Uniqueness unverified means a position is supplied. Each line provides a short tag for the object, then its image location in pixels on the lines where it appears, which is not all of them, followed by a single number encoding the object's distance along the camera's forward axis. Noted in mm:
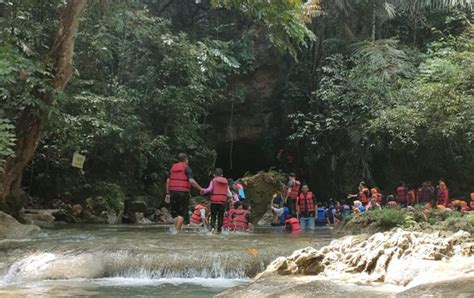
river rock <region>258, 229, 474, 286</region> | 6039
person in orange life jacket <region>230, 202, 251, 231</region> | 12812
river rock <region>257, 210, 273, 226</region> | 18353
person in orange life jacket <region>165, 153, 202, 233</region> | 11039
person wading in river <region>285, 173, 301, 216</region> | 15898
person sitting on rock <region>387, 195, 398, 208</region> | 14742
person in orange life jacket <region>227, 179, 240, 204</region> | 14539
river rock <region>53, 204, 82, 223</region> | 16172
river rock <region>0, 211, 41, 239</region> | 10875
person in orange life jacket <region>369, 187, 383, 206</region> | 16703
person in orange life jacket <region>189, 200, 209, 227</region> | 12578
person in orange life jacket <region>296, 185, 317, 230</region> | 14938
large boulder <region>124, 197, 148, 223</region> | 18297
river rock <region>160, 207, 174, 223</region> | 19009
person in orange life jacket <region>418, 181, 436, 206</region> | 18102
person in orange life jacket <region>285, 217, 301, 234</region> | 13659
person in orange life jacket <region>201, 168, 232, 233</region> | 11453
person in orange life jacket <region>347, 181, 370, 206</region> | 17328
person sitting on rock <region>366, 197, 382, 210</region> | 15422
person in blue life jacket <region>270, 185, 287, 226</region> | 16578
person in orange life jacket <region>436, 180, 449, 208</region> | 17188
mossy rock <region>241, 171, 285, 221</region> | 19234
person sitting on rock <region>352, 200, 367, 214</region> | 15412
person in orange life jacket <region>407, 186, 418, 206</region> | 18625
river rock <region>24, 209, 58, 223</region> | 15313
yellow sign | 15877
